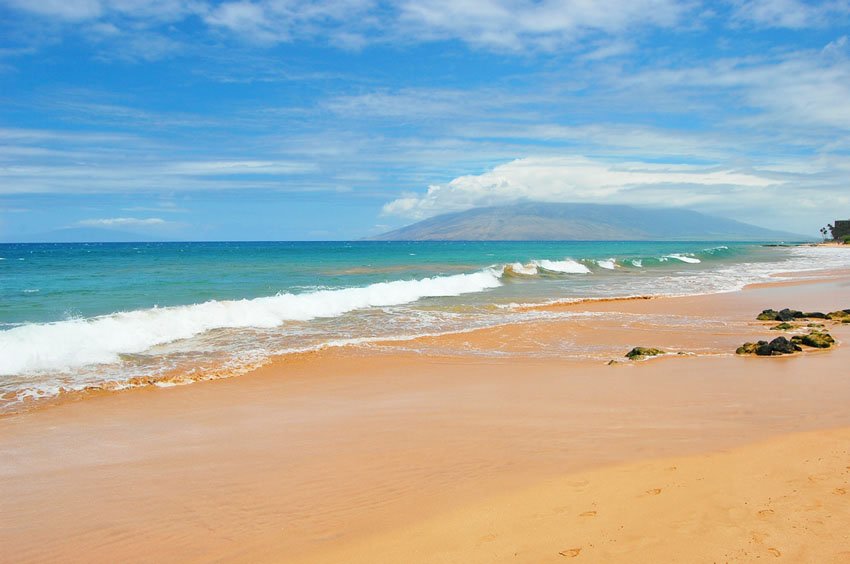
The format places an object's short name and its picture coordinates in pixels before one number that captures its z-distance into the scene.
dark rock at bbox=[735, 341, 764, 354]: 11.52
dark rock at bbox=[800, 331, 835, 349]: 11.91
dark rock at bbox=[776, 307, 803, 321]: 16.41
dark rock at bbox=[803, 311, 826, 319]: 16.97
